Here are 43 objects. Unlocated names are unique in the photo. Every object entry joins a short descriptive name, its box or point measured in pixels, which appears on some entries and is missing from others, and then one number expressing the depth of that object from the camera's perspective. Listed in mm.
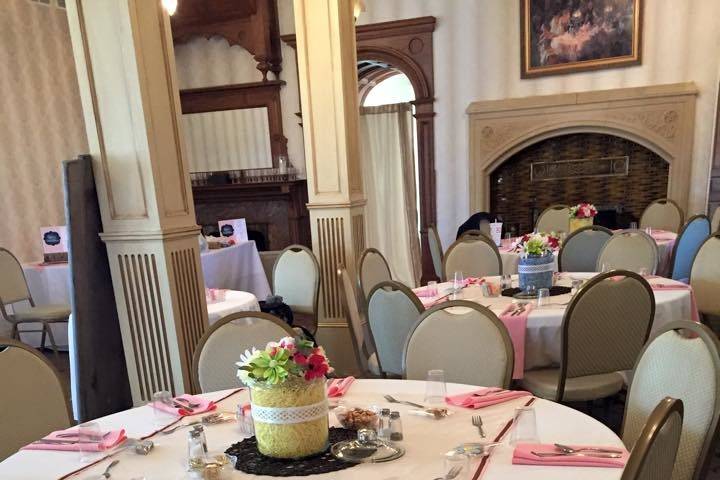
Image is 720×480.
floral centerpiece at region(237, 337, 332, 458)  1195
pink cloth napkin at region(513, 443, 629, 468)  1123
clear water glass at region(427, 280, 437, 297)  2934
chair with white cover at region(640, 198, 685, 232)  5246
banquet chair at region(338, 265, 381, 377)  2768
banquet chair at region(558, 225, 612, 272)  3898
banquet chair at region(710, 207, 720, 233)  4790
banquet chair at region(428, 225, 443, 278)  4898
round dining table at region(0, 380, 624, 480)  1147
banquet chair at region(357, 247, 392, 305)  3098
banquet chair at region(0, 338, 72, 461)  1627
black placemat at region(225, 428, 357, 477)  1188
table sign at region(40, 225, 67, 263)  4887
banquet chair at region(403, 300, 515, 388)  1768
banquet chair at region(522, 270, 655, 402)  2064
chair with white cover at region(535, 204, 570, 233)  5262
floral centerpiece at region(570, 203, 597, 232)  4281
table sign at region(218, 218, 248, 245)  5375
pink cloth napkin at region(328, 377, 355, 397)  1615
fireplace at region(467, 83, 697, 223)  5430
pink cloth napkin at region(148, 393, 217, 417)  1561
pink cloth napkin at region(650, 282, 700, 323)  2623
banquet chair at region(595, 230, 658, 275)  3238
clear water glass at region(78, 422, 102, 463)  1334
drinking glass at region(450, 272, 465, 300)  2910
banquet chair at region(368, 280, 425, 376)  2289
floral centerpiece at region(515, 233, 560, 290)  2725
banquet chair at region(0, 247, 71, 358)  4305
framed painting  5473
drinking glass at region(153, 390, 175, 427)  1526
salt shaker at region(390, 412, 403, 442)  1314
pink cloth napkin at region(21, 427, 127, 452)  1363
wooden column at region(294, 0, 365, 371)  3492
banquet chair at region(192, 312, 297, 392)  1905
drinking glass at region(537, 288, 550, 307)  2525
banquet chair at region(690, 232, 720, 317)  3156
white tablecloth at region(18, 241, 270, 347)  4684
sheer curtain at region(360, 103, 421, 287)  7090
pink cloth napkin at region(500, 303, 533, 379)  2316
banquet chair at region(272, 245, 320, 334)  3627
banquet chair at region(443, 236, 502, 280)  3787
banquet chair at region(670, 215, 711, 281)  3844
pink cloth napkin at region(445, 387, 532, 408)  1475
